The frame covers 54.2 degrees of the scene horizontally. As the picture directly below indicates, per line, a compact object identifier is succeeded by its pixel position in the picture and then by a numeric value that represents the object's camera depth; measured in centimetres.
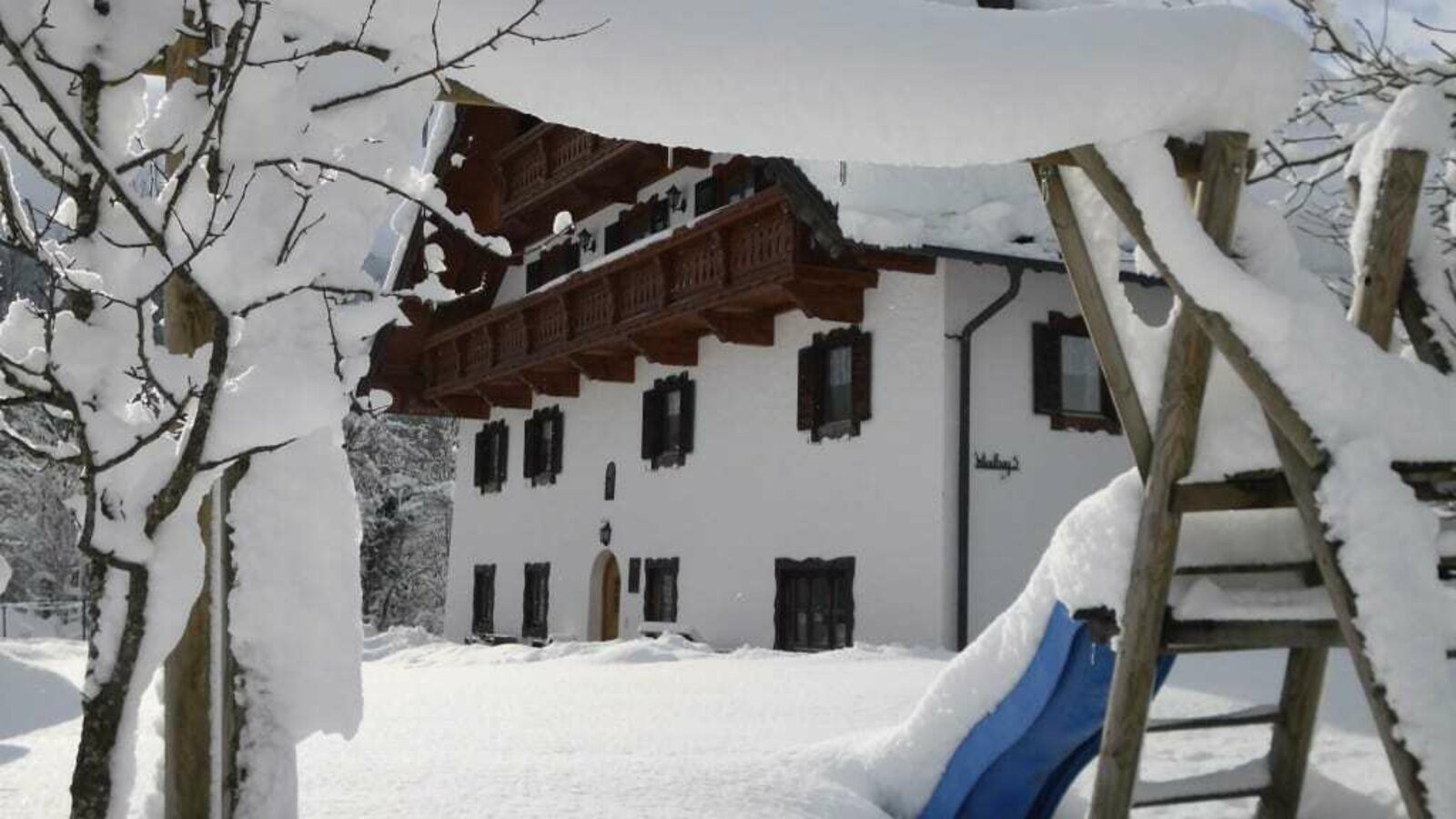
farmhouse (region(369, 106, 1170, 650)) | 1417
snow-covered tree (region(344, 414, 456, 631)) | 3481
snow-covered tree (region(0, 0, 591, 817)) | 275
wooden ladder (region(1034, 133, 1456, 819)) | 486
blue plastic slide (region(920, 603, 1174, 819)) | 557
